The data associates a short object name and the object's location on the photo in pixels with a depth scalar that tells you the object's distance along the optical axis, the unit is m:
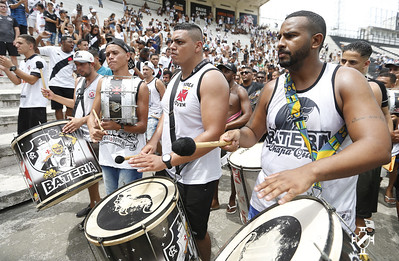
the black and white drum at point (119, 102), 2.66
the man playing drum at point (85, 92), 3.40
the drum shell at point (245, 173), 2.61
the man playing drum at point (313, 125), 1.05
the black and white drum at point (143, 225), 1.64
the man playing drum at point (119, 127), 2.70
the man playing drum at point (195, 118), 1.99
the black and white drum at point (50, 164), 2.60
